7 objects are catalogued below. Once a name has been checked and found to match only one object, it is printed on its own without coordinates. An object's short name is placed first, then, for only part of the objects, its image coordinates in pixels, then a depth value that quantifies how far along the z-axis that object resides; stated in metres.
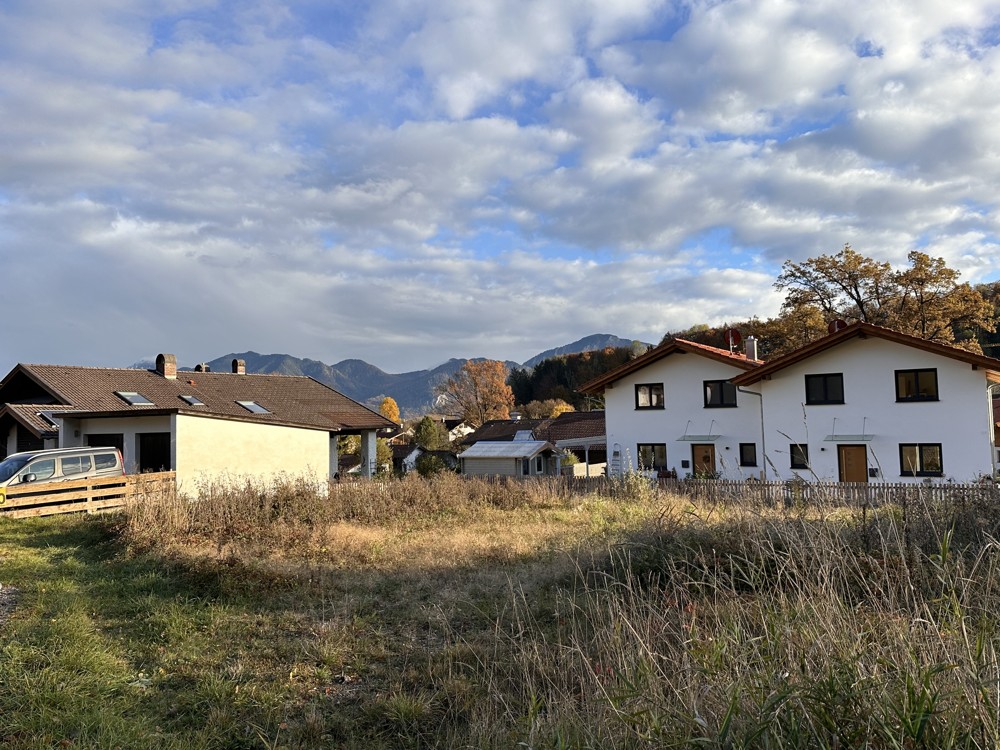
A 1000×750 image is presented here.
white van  15.54
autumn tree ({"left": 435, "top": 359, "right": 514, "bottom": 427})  78.25
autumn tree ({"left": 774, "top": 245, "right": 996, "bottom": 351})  33.09
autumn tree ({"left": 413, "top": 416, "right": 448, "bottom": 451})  53.62
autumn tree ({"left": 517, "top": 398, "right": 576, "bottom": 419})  70.81
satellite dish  32.88
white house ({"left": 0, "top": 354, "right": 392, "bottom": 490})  19.78
